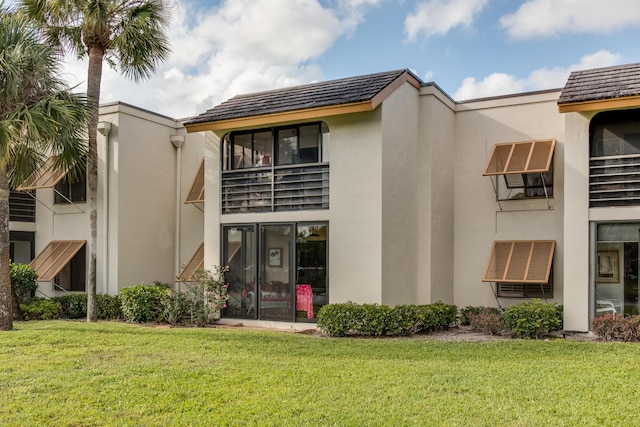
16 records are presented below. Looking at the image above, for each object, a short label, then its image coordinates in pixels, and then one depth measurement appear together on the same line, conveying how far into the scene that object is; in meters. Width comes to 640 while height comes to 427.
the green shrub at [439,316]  13.70
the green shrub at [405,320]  13.12
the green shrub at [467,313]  15.89
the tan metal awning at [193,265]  18.02
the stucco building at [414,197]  13.24
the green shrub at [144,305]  15.93
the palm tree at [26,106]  13.17
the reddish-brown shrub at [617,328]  12.16
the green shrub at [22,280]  17.77
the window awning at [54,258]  18.28
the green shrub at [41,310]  16.84
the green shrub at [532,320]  12.86
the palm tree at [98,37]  14.73
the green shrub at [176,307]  15.49
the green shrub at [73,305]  17.72
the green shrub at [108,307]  16.89
